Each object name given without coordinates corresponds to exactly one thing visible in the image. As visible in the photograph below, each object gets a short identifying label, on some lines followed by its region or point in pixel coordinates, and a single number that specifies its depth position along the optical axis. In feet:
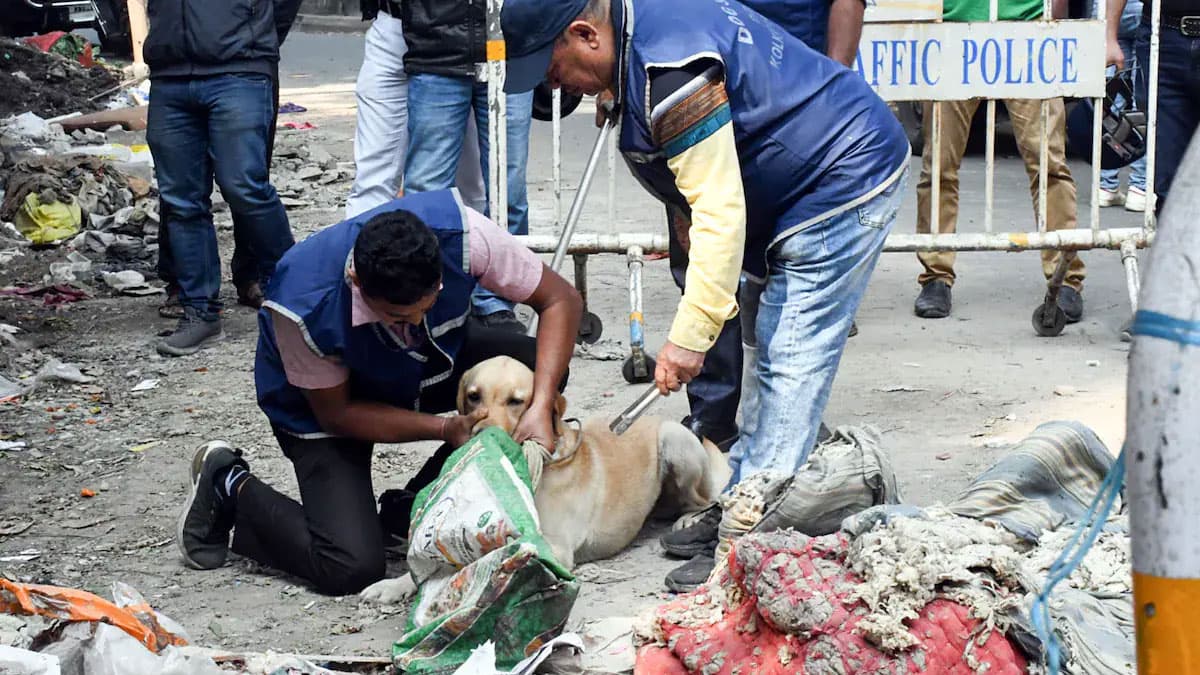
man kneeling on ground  25.85
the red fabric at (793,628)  20.06
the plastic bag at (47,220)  57.62
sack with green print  22.68
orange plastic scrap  21.94
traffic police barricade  38.24
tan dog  26.84
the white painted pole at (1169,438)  9.06
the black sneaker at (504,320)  38.21
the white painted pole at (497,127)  35.53
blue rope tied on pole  10.75
